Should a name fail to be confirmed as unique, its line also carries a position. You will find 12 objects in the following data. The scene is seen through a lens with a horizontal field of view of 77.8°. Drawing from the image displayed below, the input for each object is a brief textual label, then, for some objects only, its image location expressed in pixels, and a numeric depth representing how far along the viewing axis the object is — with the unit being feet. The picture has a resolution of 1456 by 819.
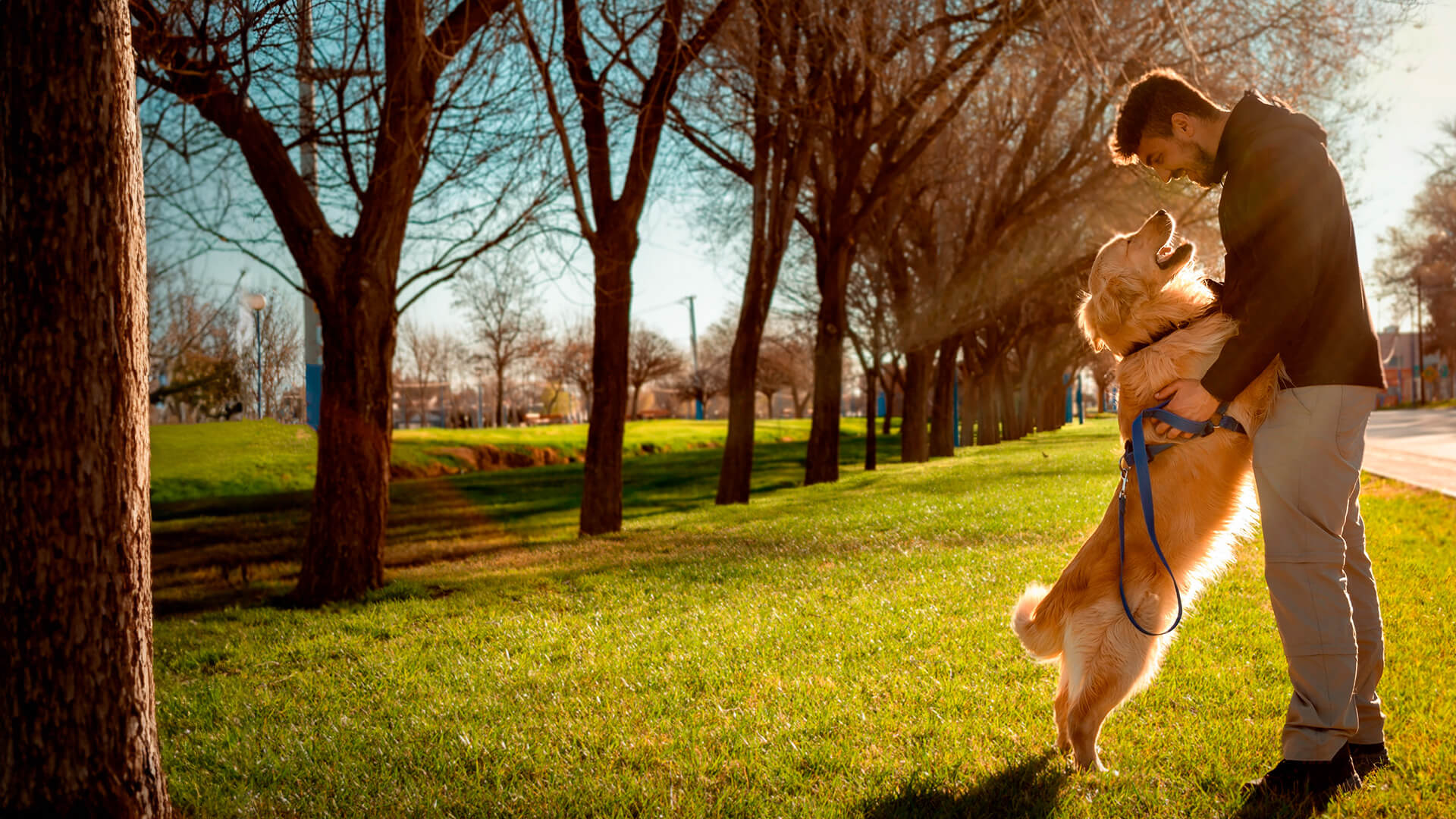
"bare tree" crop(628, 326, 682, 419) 198.29
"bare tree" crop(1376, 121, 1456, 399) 141.08
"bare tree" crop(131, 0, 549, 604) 23.08
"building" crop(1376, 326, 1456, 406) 215.59
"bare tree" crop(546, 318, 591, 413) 176.65
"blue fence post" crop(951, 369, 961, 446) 94.63
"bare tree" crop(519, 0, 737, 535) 35.04
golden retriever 10.22
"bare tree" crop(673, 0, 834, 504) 39.78
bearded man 9.14
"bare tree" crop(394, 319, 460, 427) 155.02
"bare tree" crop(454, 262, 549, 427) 115.24
